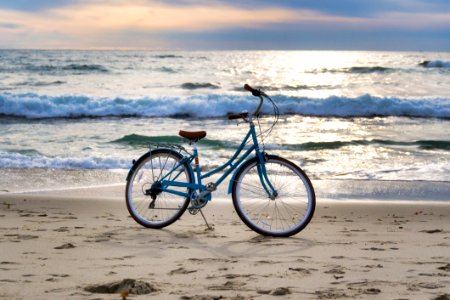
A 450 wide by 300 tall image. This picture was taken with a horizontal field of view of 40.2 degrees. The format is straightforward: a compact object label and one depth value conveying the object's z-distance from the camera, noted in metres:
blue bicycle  5.51
